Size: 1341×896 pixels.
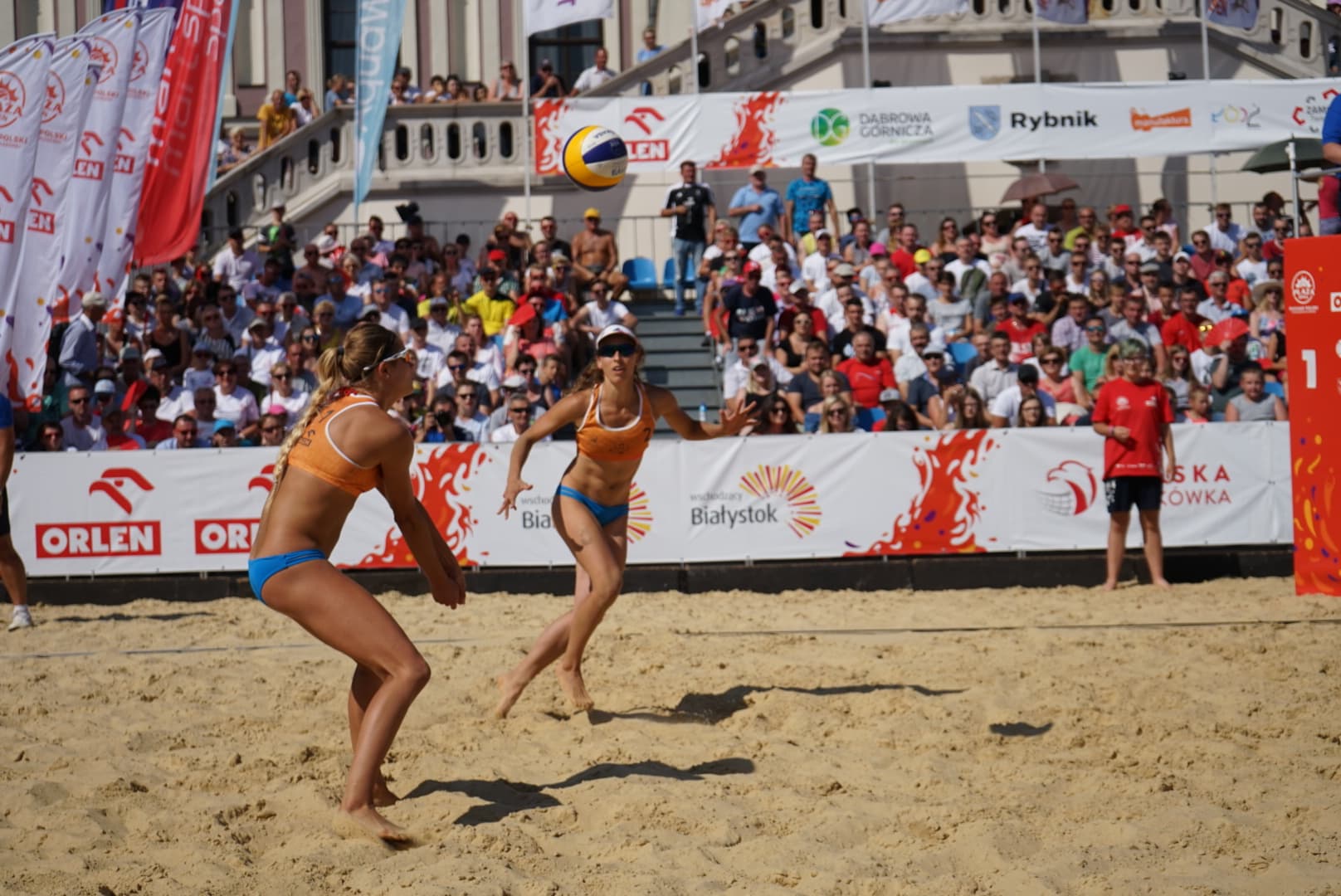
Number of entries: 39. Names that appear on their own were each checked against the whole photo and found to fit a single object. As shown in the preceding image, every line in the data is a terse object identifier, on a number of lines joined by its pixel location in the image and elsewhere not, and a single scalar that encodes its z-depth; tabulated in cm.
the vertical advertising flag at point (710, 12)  1809
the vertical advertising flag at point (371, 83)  1681
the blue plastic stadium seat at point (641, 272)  1780
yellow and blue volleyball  970
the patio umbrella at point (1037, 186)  1805
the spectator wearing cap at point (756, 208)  1688
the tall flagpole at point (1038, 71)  1853
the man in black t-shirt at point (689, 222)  1585
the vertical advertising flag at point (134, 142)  1236
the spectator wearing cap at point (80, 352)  1391
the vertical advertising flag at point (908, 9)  1812
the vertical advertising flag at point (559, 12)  1656
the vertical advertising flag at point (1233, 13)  1973
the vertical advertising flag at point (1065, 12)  1927
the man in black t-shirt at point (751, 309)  1452
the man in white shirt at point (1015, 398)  1241
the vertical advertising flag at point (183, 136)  1366
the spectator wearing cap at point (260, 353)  1446
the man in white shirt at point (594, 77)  1975
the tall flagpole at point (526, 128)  1740
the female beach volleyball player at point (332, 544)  497
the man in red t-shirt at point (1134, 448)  1092
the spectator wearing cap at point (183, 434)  1218
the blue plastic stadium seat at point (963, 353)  1441
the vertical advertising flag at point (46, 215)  1120
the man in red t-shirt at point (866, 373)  1323
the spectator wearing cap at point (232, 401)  1339
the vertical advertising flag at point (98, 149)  1187
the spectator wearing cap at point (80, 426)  1266
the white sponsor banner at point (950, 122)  1722
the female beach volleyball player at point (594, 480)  696
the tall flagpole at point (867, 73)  1797
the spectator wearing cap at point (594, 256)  1599
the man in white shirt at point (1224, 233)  1695
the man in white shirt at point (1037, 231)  1627
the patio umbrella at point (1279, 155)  1348
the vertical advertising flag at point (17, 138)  1103
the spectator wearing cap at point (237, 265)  1656
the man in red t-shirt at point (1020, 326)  1432
